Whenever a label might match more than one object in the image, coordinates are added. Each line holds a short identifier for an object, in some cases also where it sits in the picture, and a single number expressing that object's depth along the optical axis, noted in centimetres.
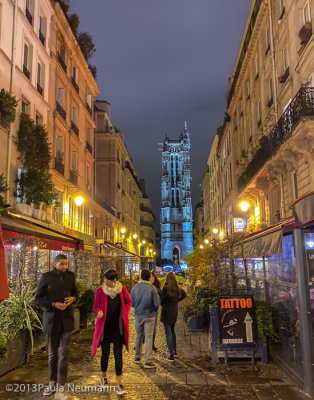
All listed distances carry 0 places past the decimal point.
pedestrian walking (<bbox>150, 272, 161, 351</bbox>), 994
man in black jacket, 566
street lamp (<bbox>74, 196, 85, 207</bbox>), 1647
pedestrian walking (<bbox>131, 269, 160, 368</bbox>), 746
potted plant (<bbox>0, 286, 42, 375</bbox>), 691
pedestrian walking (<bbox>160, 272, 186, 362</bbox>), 793
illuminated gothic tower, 11912
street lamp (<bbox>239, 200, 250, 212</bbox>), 1822
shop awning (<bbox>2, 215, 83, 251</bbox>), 916
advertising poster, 723
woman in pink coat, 593
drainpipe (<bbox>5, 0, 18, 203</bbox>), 1527
